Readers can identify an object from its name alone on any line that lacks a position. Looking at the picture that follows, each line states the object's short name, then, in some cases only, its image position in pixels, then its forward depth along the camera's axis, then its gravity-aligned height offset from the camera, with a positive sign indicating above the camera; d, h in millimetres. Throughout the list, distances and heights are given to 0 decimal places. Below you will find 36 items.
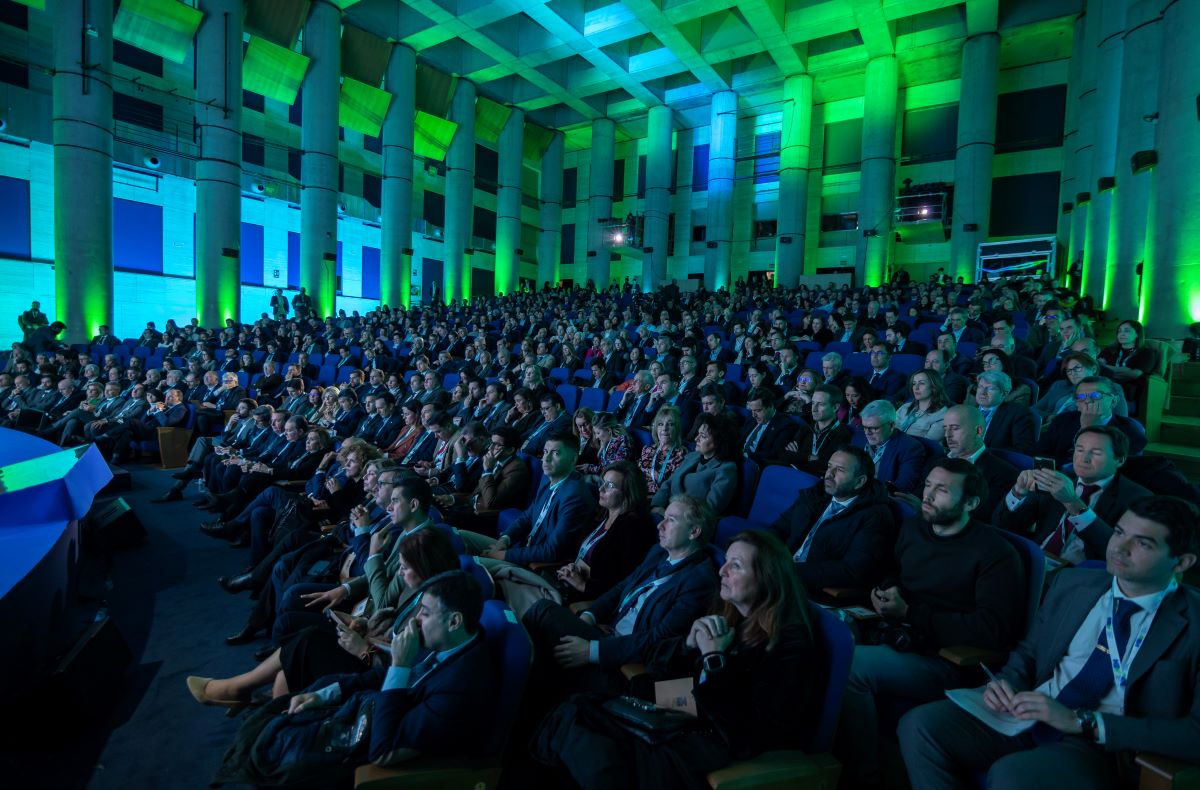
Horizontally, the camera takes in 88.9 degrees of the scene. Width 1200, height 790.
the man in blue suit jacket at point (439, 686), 1632 -928
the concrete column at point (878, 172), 17328 +5843
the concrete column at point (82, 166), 11539 +3364
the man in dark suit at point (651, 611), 2053 -886
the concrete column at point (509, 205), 22438 +5642
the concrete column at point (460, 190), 20406 +5548
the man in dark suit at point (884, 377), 5352 -13
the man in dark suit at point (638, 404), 5520 -370
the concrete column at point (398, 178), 17922 +5195
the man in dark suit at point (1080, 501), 2223 -465
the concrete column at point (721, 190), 20422 +6081
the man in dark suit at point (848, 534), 2389 -654
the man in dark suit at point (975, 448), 2869 -328
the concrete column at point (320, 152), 15523 +5106
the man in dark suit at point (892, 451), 3230 -412
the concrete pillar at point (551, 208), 24328 +6062
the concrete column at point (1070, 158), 14359 +5578
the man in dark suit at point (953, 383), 4551 -34
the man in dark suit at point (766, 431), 4219 -431
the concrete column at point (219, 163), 13438 +4102
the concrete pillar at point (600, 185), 22875 +6615
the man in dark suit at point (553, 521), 3025 -830
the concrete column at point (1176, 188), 6340 +2126
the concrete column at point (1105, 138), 10434 +4289
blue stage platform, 2199 -820
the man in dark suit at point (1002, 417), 3666 -224
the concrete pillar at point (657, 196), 21531 +5991
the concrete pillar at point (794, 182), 19000 +5957
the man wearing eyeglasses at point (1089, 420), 3168 -195
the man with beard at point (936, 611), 1865 -779
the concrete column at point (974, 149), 15773 +6070
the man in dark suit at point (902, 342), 6628 +372
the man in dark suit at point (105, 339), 11688 +43
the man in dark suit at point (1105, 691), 1476 -790
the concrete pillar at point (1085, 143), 12484 +5147
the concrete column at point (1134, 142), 8062 +3291
